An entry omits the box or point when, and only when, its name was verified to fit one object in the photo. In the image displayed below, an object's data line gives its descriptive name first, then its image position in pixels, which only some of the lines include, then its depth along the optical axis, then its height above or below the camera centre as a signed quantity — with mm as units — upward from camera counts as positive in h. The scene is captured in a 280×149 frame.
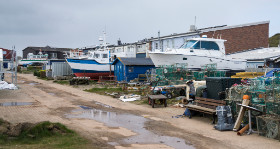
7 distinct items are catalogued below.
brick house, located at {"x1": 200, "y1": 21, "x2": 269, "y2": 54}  30661 +4176
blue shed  26762 +251
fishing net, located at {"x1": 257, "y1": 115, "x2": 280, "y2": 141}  8477 -1922
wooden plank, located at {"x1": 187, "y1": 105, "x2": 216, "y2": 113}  10877 -1709
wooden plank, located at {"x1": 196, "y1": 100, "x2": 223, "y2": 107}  11194 -1512
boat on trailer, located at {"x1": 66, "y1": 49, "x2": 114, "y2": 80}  31766 +660
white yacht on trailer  21578 +1187
